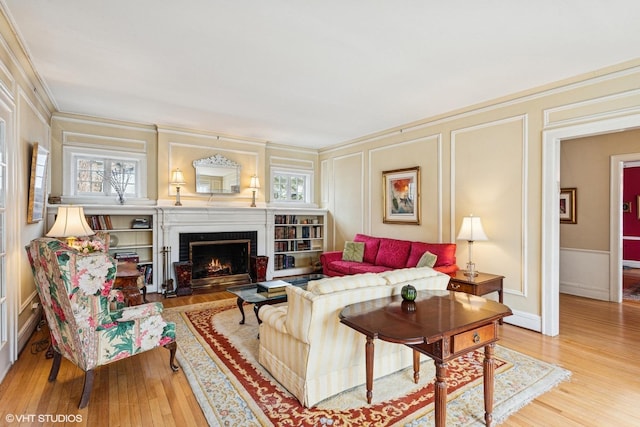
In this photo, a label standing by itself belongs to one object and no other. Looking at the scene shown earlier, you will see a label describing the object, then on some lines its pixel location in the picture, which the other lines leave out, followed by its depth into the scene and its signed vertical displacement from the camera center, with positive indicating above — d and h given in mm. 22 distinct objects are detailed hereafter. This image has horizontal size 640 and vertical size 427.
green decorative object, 2186 -514
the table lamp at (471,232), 3840 -184
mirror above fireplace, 5727 +708
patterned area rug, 2088 -1280
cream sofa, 2162 -877
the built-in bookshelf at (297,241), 6453 -519
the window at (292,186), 6720 +611
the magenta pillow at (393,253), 4860 -562
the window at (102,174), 4887 +617
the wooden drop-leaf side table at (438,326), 1729 -604
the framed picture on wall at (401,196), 5082 +330
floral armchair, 2107 -685
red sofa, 4301 -611
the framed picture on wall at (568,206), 5344 +186
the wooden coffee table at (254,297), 3440 -905
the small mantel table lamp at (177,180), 5375 +565
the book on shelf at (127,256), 4828 -638
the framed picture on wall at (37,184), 3305 +320
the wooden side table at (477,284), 3577 -757
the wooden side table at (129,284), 3418 -744
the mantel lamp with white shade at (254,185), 6119 +559
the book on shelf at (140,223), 5125 -141
